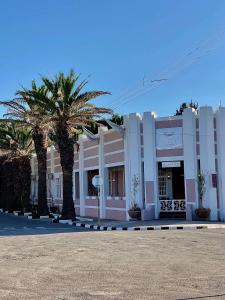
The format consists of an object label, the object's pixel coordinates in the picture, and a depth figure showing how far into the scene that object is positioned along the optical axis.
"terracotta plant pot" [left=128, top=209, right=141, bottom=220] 21.04
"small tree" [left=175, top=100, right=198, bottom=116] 44.54
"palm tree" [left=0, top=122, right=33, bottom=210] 31.62
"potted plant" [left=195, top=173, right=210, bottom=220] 19.75
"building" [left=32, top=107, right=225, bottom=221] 20.24
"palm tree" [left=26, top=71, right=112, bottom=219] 22.76
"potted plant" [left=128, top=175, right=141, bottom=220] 21.07
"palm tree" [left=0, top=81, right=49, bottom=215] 27.11
